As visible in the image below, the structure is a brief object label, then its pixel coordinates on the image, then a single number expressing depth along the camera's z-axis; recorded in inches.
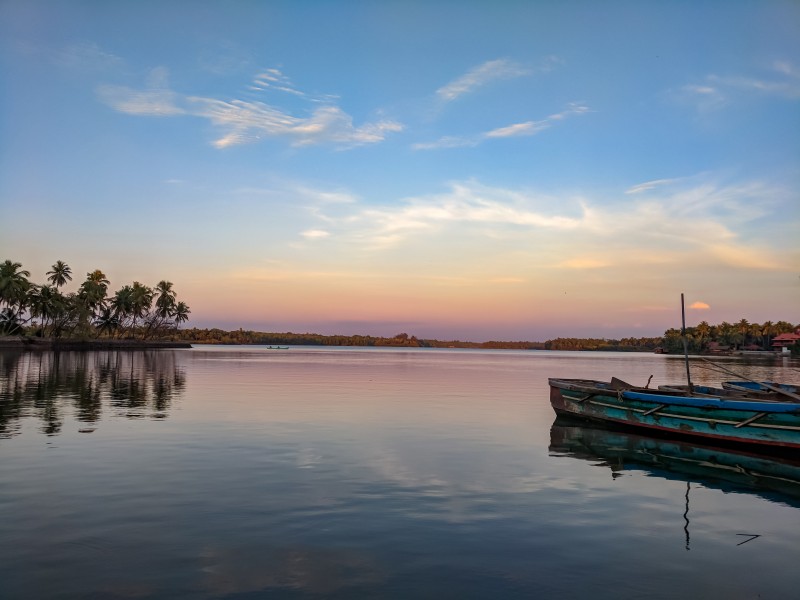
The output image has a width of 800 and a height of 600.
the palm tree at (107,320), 5456.7
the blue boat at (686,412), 703.1
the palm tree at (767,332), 7689.0
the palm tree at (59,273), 4650.6
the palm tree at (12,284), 3836.1
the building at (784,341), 6794.8
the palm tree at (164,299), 6087.6
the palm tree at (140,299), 5472.4
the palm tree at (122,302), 5378.9
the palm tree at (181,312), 6919.3
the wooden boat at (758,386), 886.4
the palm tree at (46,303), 4306.1
